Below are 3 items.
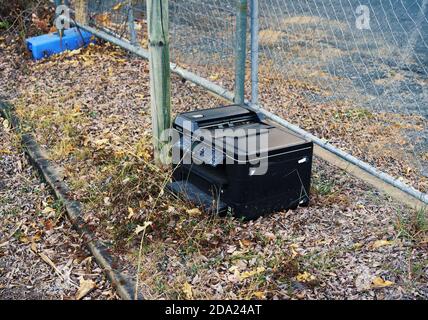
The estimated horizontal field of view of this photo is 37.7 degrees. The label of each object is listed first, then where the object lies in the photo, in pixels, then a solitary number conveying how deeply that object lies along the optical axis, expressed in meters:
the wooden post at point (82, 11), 7.23
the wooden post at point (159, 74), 3.91
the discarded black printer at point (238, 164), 3.52
